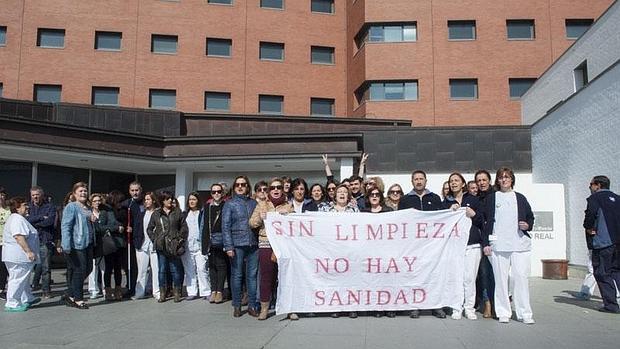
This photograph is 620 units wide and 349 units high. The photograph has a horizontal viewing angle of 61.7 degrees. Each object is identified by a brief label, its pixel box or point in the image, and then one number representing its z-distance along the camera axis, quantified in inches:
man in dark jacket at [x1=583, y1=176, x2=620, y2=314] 322.7
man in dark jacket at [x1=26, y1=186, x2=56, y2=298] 392.2
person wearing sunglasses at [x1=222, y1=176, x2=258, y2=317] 309.9
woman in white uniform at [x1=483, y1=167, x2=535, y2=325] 284.5
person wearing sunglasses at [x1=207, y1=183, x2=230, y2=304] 356.5
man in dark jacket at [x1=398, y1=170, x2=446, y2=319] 314.5
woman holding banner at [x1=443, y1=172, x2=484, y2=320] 298.5
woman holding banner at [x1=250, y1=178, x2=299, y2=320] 304.8
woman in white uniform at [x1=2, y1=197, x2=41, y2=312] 328.2
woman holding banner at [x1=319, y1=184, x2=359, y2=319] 316.8
